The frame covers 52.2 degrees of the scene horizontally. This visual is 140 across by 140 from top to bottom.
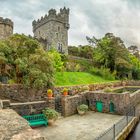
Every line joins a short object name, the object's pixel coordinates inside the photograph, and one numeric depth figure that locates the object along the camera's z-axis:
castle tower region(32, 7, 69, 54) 32.46
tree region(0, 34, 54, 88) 12.50
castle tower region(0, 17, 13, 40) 25.56
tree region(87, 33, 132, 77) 29.15
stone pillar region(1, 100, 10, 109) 8.56
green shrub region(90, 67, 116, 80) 28.07
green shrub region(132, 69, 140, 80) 35.80
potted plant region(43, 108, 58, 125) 9.62
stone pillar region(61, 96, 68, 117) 11.38
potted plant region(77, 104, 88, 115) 12.00
